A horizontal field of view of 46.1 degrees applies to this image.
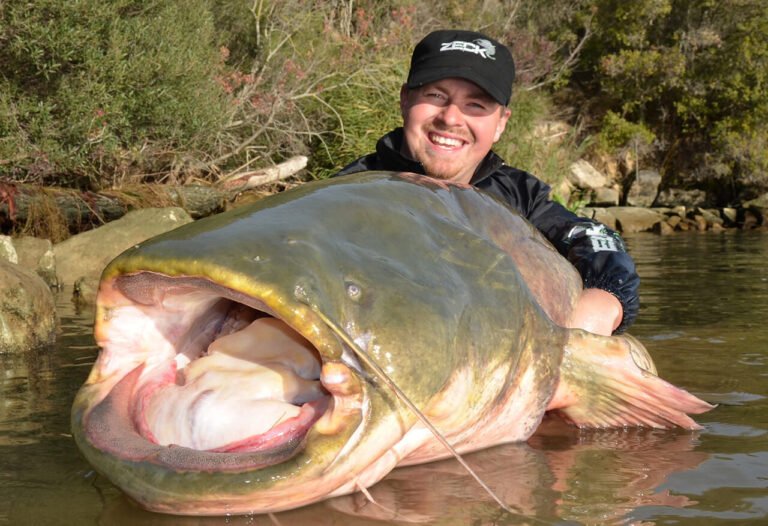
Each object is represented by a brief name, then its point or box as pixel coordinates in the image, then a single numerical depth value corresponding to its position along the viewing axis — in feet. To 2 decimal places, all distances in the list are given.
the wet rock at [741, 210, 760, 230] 63.67
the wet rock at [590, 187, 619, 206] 76.28
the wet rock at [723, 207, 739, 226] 65.26
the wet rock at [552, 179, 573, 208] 67.26
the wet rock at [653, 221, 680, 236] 60.22
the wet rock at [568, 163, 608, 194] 76.95
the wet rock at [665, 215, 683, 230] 62.48
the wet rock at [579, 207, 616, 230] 60.80
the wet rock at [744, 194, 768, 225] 64.13
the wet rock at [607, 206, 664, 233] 61.46
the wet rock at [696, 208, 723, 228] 64.13
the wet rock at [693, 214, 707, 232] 62.75
